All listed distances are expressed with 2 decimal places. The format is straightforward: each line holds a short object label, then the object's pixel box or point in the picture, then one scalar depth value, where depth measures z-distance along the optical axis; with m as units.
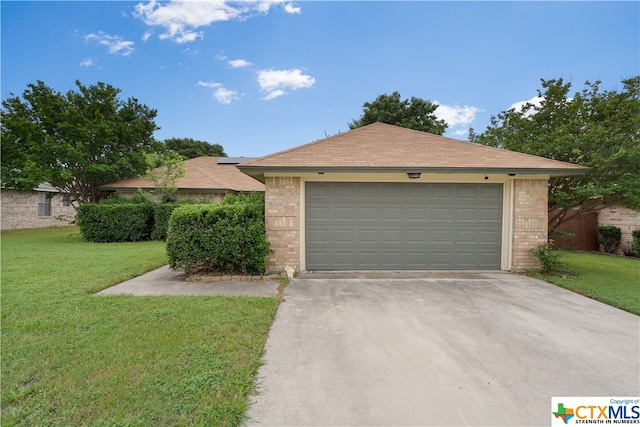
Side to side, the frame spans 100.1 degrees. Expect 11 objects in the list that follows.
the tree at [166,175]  12.82
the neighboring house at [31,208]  17.93
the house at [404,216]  6.42
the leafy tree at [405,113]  19.64
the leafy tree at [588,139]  6.01
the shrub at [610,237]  10.18
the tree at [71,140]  13.09
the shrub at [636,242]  9.43
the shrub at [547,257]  6.22
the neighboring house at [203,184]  14.64
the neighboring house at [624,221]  9.93
